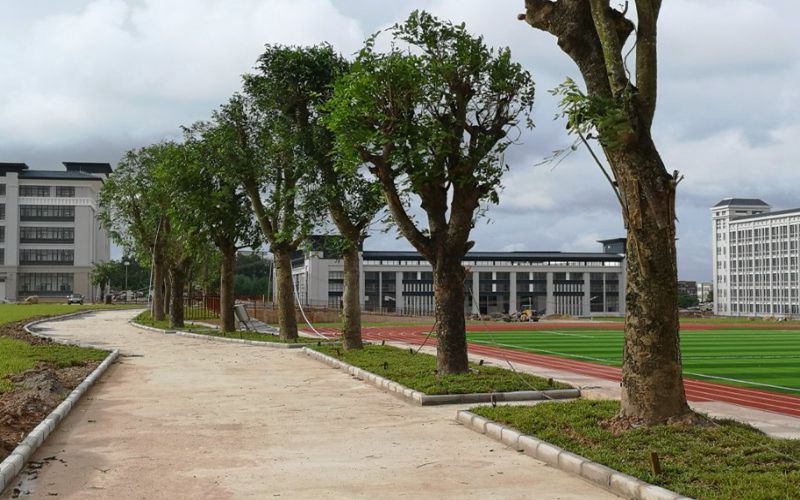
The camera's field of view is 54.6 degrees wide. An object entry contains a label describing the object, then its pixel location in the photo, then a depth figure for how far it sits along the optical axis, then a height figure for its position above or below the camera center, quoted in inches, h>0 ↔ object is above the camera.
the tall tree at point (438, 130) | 553.3 +114.0
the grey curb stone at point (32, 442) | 282.5 -68.4
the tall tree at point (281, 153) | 864.3 +163.4
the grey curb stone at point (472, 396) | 478.6 -69.6
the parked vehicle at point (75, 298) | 3639.8 -66.6
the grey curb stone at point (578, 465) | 253.4 -67.7
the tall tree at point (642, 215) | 333.1 +31.3
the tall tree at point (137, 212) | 1642.5 +164.0
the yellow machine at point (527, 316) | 2416.3 -94.3
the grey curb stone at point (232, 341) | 981.5 -77.6
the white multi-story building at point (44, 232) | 4180.6 +289.5
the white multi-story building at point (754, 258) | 4404.8 +173.8
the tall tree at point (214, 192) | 1029.2 +128.7
